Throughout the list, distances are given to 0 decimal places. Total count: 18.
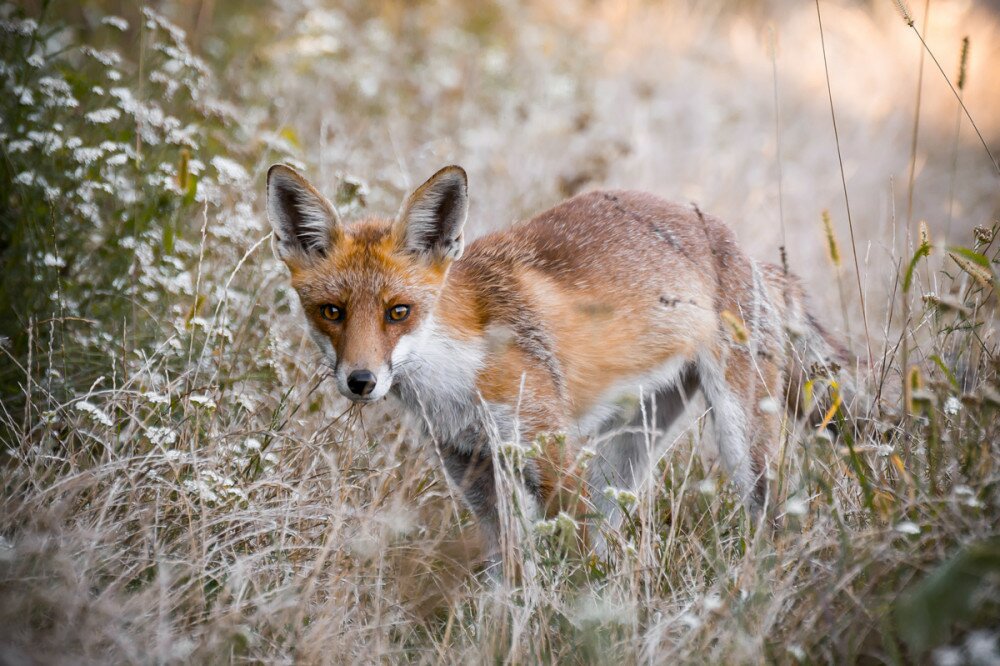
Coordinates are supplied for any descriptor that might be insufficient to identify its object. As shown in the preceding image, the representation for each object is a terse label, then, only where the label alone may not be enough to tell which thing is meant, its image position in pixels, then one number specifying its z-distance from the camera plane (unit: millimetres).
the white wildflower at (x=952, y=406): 6078
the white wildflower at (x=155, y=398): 6940
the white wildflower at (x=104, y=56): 8695
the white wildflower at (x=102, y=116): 8273
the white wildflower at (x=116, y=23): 8756
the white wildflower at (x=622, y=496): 5953
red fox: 7428
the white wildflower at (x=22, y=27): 8730
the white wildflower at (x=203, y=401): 6946
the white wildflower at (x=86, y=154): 8273
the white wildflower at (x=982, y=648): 3990
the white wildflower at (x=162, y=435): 6945
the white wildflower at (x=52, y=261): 7706
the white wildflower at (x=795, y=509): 5007
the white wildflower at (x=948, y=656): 4027
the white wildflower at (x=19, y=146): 8398
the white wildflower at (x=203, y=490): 6324
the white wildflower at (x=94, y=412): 6715
